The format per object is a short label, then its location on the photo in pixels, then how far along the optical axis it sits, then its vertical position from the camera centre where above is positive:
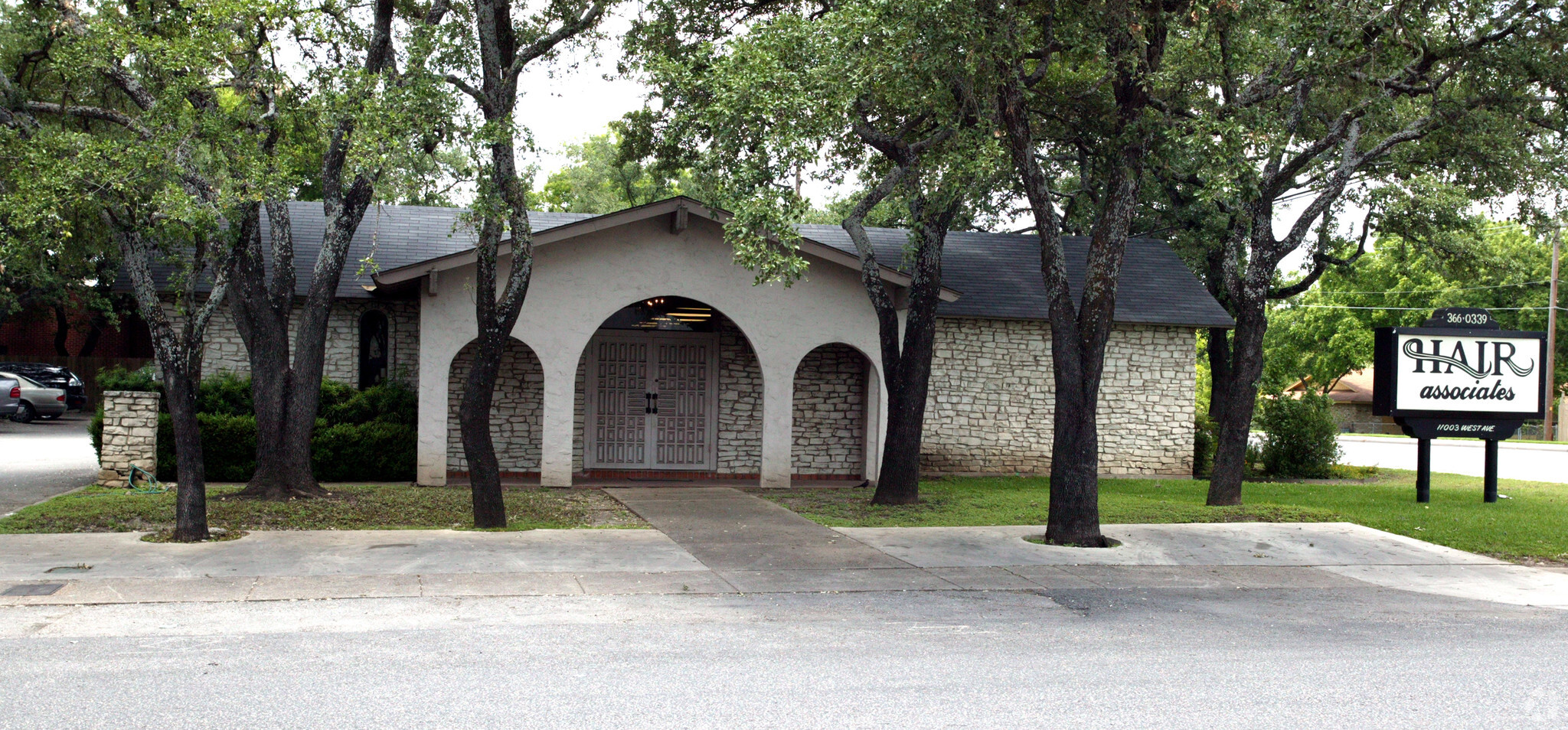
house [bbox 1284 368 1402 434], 56.59 -1.26
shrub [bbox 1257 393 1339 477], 21.83 -1.18
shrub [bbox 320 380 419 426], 16.44 -0.69
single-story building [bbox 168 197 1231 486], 16.27 +0.25
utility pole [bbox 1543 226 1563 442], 37.53 +0.82
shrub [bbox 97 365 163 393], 15.48 -0.35
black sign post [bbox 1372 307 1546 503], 15.98 +0.08
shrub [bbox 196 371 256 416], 15.98 -0.56
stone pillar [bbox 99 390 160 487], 14.95 -1.08
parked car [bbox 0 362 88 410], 29.59 -0.64
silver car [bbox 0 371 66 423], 28.48 -1.25
